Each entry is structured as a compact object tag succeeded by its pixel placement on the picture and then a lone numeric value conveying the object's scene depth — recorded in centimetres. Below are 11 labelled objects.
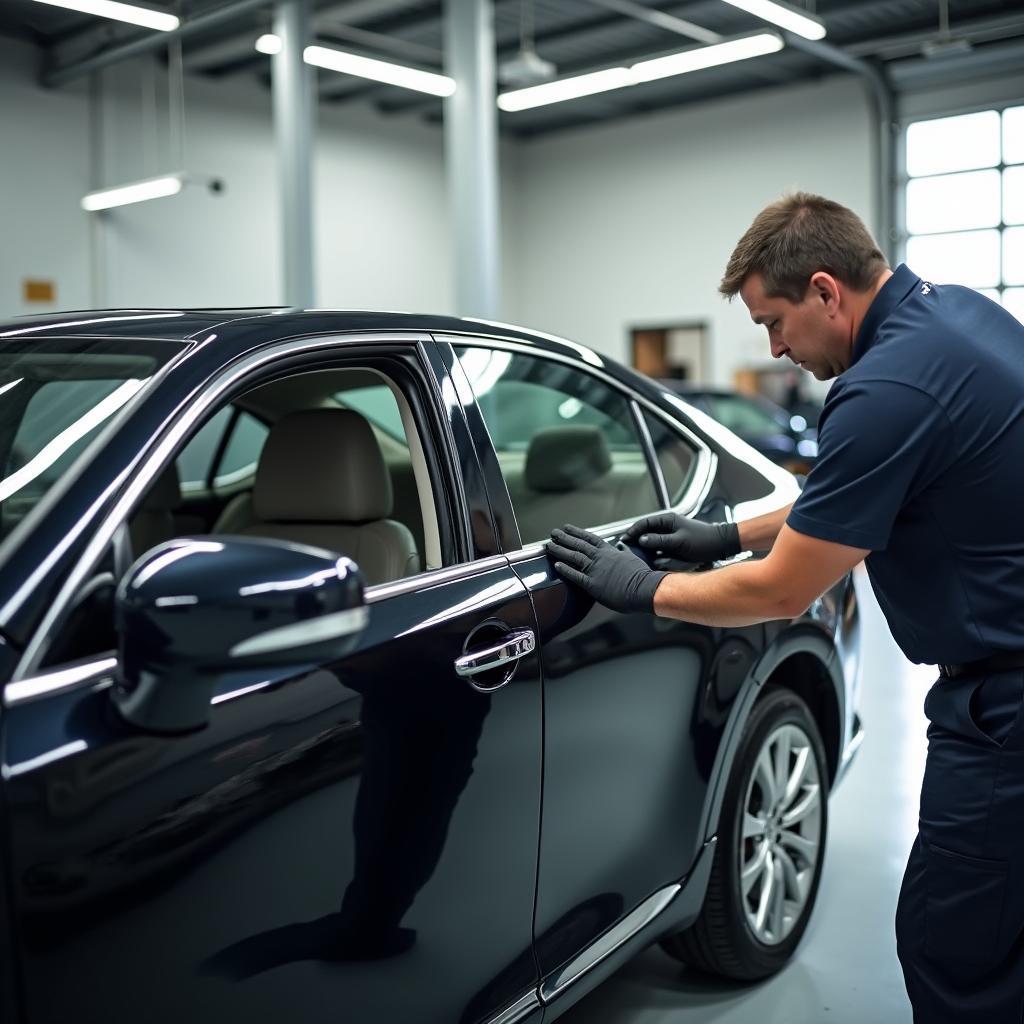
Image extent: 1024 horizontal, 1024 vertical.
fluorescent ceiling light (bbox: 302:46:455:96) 1044
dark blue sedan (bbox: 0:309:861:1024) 113
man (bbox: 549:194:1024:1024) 161
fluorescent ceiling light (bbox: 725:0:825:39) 880
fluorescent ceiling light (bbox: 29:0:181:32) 901
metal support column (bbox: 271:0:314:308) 1012
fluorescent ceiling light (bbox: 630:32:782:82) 977
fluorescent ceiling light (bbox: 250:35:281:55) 1011
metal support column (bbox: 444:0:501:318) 844
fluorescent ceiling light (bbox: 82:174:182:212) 1176
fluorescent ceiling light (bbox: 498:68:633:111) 1069
